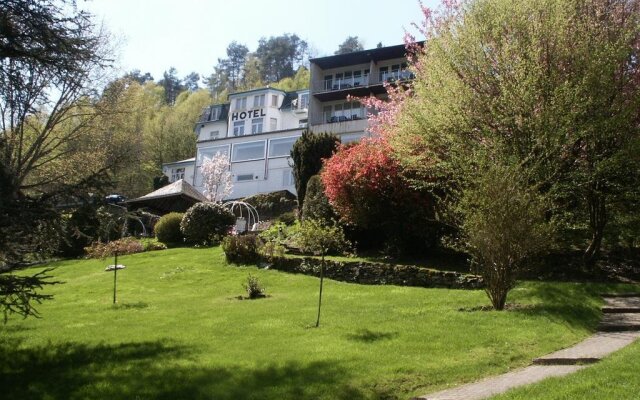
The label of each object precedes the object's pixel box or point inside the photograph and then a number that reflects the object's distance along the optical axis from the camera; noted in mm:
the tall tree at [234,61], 88875
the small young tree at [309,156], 24297
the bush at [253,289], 13883
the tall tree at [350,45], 74812
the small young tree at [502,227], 10672
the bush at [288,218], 25734
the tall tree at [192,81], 95025
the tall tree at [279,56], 83500
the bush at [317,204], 19781
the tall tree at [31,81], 8500
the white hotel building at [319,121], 43781
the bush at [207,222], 24938
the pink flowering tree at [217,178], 43938
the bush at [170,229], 26562
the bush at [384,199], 16594
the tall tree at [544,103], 14281
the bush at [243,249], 19016
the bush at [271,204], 34906
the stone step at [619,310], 11408
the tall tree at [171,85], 90375
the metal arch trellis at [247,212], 30728
